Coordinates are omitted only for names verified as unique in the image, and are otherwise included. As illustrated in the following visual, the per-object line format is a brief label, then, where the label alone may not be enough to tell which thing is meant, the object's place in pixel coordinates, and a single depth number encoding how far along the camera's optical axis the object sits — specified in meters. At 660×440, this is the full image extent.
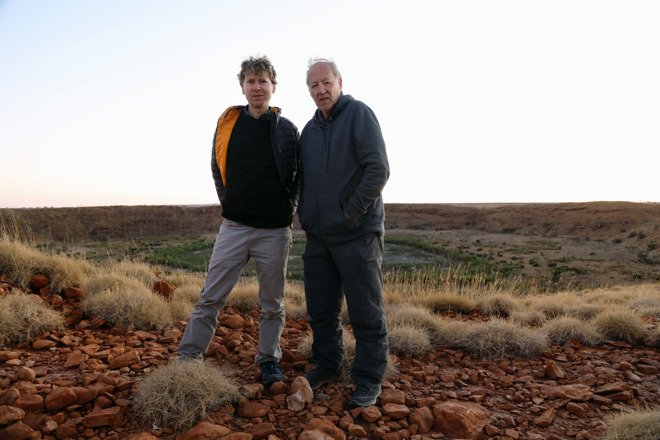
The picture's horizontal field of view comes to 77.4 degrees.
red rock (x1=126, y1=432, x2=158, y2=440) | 2.11
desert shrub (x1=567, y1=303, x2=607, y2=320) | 5.23
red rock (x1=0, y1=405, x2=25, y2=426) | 2.18
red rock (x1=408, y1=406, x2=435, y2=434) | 2.43
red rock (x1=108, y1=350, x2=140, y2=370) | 3.02
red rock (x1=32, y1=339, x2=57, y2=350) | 3.30
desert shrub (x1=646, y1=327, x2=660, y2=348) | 4.07
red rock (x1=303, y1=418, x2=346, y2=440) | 2.23
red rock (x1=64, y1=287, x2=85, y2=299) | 4.53
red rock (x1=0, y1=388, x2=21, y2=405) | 2.35
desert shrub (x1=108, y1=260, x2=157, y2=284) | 5.57
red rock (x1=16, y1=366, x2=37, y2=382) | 2.68
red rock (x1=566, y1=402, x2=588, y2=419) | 2.63
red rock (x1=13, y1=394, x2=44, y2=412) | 2.34
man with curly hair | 2.84
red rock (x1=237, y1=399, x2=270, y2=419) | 2.45
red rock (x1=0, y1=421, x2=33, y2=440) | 2.10
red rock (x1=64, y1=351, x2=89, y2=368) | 2.99
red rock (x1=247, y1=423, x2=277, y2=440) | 2.23
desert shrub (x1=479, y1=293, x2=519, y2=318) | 5.67
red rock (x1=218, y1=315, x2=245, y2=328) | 4.30
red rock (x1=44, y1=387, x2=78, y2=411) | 2.38
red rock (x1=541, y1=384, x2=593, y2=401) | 2.82
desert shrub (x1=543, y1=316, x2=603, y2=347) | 4.12
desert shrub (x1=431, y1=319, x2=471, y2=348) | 3.96
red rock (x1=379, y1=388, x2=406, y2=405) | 2.69
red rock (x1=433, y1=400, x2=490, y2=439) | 2.39
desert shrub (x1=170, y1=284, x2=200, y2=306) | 4.91
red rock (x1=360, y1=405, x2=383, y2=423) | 2.45
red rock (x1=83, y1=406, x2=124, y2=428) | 2.26
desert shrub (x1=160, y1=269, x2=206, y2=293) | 6.16
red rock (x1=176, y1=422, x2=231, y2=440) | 2.14
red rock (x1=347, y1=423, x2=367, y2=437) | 2.30
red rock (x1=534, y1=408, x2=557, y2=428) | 2.50
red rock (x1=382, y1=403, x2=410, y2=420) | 2.52
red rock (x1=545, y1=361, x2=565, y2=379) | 3.25
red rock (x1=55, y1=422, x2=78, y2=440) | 2.18
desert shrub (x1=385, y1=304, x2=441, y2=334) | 4.24
